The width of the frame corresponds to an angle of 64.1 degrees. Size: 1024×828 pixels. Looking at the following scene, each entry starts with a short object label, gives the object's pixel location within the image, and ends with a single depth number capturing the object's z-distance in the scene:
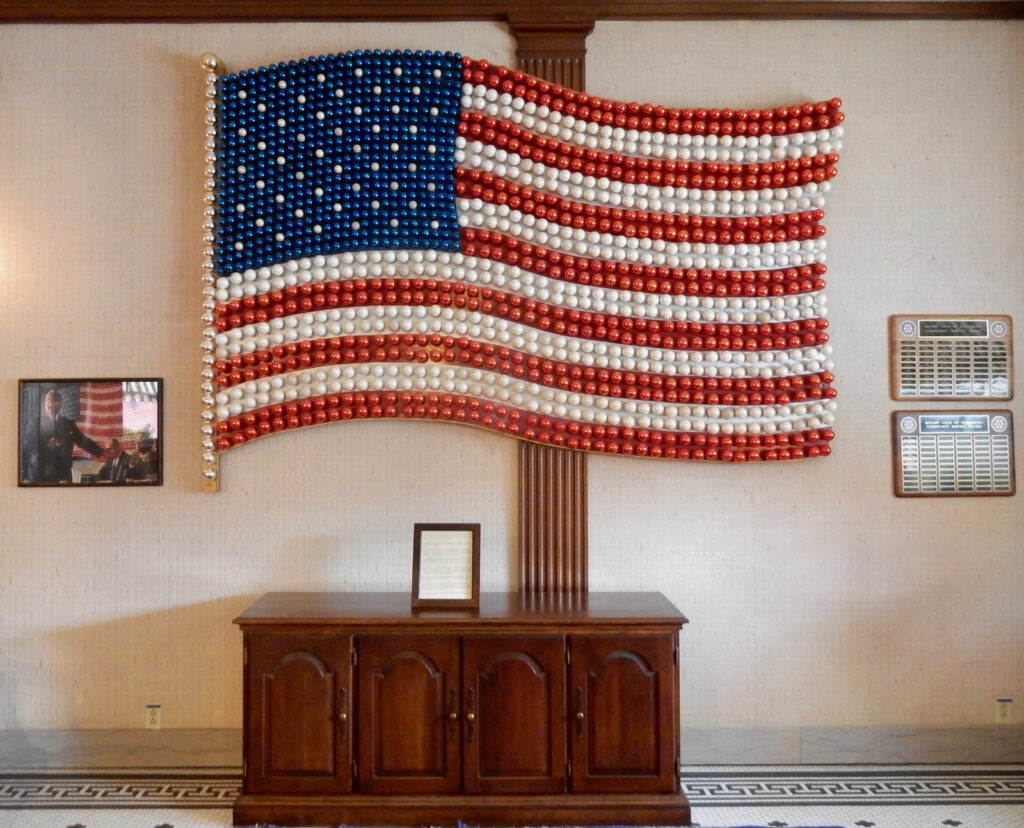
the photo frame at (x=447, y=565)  3.19
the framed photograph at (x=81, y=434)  3.56
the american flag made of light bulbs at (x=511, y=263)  3.51
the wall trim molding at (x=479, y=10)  3.58
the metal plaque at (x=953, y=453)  3.59
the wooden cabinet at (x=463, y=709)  3.03
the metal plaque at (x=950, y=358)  3.61
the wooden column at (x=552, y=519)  3.51
